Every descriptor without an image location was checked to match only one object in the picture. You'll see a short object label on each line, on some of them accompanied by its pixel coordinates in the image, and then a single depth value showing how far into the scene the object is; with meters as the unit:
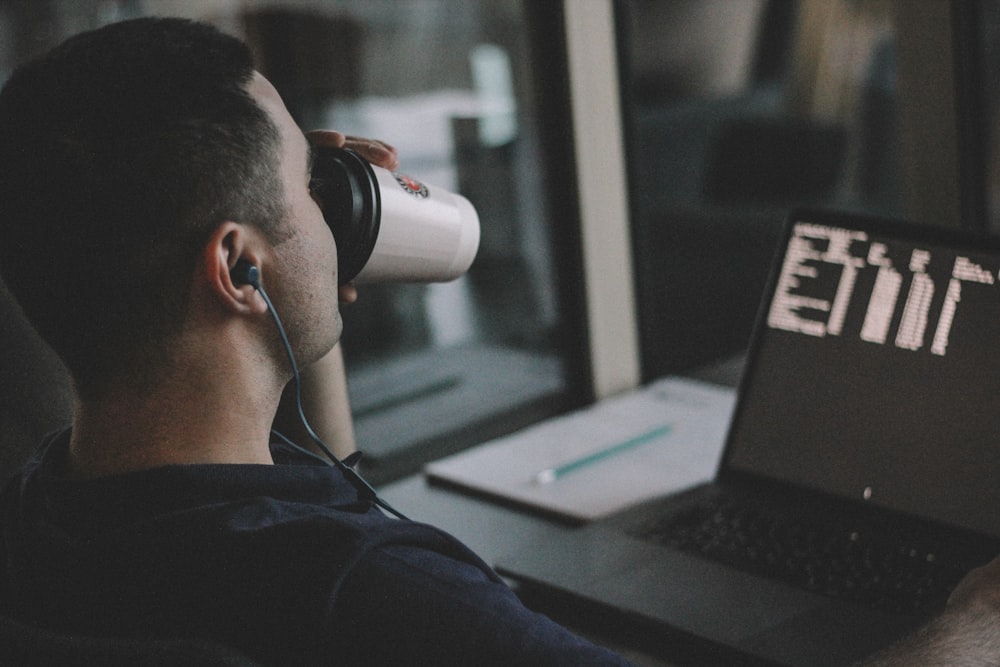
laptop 1.89
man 1.62
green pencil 2.19
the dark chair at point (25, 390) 1.97
